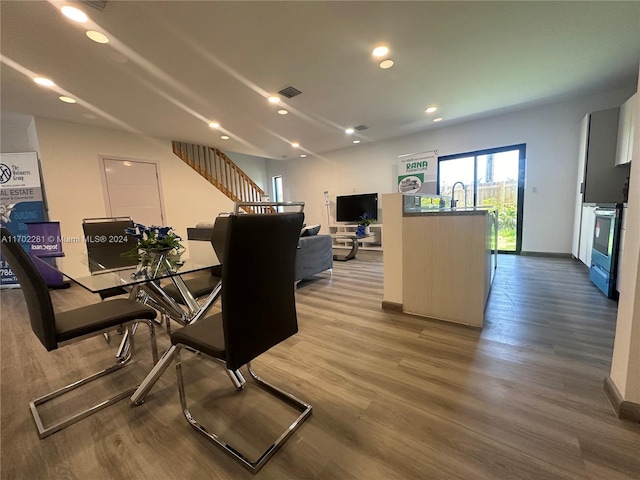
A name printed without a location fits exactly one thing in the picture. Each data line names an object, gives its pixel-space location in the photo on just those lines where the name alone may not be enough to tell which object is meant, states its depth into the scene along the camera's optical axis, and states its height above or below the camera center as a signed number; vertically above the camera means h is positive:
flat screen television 6.30 +0.16
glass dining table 1.40 -0.32
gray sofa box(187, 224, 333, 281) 3.29 -0.52
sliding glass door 4.73 +0.49
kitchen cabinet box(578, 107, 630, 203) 3.39 +0.58
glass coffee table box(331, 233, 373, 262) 5.25 -0.77
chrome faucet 5.32 +0.36
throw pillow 3.57 -0.24
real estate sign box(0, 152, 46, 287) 3.87 +0.50
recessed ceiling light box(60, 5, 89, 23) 1.85 +1.57
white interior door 4.61 +0.60
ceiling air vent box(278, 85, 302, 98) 3.25 +1.62
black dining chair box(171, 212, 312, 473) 0.90 -0.35
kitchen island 2.03 -0.45
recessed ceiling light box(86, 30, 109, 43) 2.11 +1.59
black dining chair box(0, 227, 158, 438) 1.15 -0.53
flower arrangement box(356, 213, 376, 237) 5.65 -0.27
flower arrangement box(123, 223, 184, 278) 1.74 -0.18
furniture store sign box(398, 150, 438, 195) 5.35 +0.82
